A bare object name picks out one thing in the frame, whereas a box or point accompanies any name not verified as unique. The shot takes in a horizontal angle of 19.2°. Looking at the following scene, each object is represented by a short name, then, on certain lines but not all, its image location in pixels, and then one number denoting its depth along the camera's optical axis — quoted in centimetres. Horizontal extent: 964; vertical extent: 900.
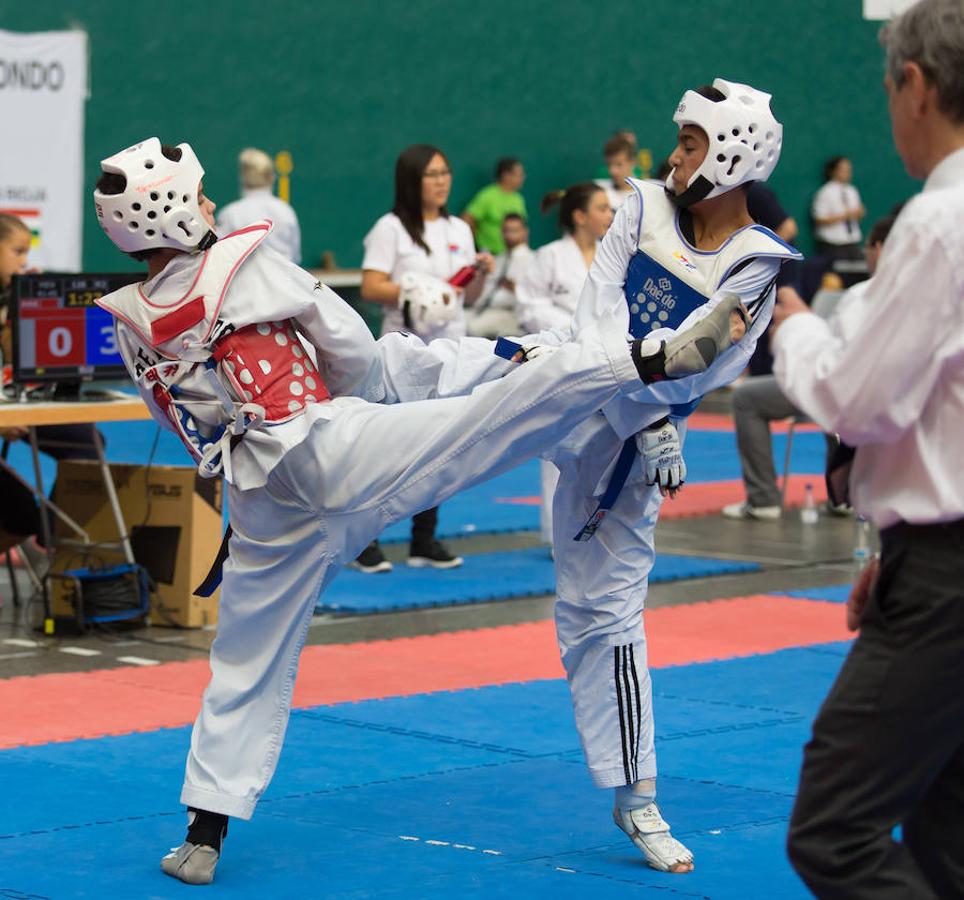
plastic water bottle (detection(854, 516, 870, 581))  1482
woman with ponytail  1462
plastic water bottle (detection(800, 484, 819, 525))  1739
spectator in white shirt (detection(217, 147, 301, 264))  2307
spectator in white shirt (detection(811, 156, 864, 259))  3623
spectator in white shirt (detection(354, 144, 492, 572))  1403
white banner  2448
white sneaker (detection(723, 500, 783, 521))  1740
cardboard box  1215
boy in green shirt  3054
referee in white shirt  447
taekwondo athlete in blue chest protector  719
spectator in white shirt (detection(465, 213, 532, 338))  2531
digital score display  1194
